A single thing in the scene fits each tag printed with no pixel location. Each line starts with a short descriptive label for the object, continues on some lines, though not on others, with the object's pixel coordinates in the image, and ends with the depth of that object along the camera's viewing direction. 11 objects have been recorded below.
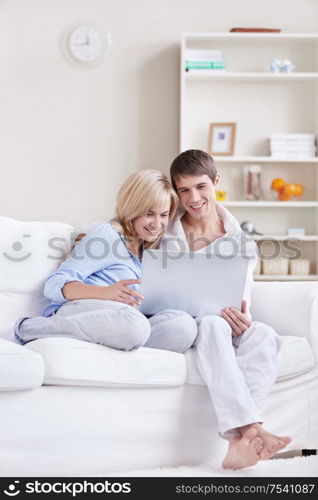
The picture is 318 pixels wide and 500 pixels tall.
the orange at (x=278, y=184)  4.52
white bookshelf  4.59
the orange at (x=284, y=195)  4.50
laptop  2.12
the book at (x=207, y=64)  4.42
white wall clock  4.57
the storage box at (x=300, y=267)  4.46
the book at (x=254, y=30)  4.44
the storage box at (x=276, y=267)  4.44
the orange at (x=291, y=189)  4.49
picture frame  4.55
